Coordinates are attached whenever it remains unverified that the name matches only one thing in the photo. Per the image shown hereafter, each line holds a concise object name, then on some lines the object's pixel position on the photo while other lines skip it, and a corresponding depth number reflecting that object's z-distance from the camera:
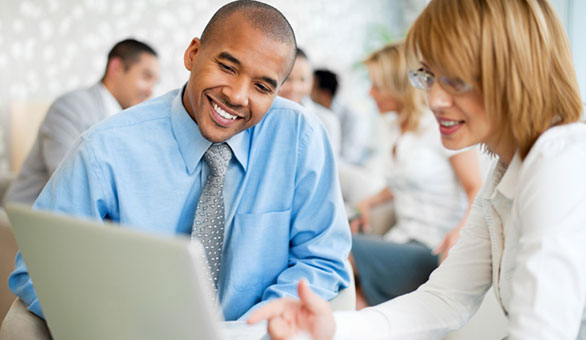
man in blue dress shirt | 1.21
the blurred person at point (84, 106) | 2.46
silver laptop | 0.66
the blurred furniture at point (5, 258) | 1.34
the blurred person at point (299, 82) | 3.21
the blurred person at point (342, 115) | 5.06
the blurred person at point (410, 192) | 2.23
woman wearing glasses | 0.82
